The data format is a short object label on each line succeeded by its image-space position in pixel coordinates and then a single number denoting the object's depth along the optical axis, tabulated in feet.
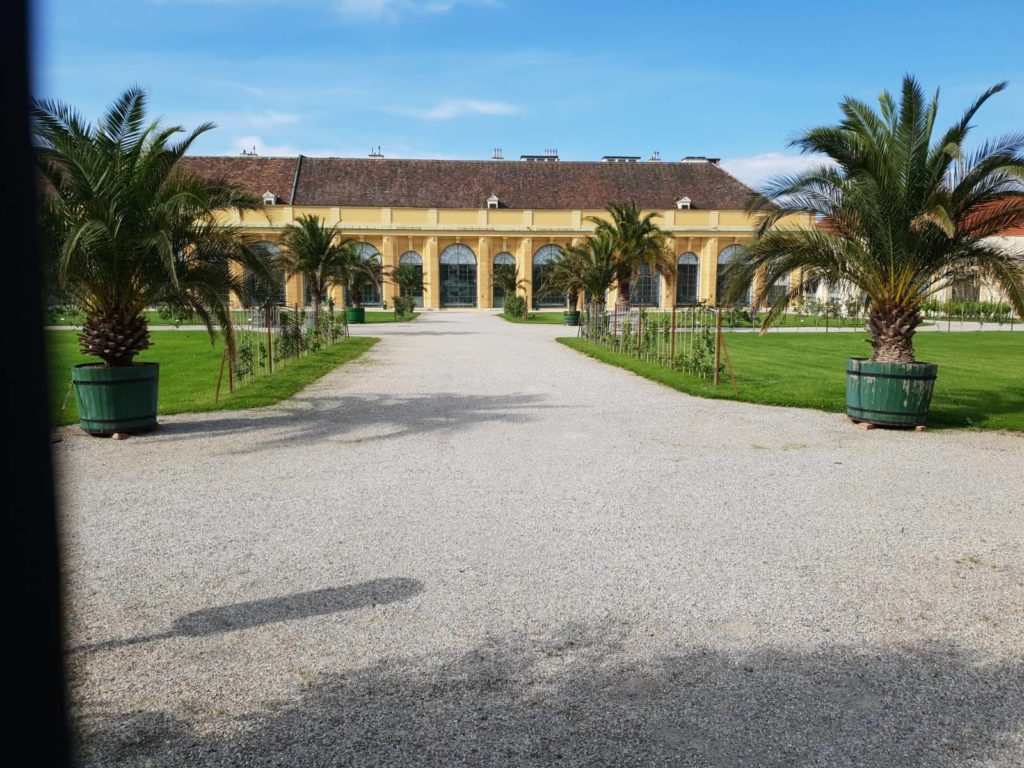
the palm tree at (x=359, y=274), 110.54
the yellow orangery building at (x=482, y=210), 192.75
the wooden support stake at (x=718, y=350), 42.32
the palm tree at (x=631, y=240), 102.27
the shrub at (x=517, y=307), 138.82
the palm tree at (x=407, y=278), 157.19
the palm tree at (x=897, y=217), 31.78
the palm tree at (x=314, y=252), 93.71
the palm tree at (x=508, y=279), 168.45
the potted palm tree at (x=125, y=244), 28.25
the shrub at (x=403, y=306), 140.36
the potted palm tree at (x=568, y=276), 105.81
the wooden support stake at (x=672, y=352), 53.93
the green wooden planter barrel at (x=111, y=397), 28.71
